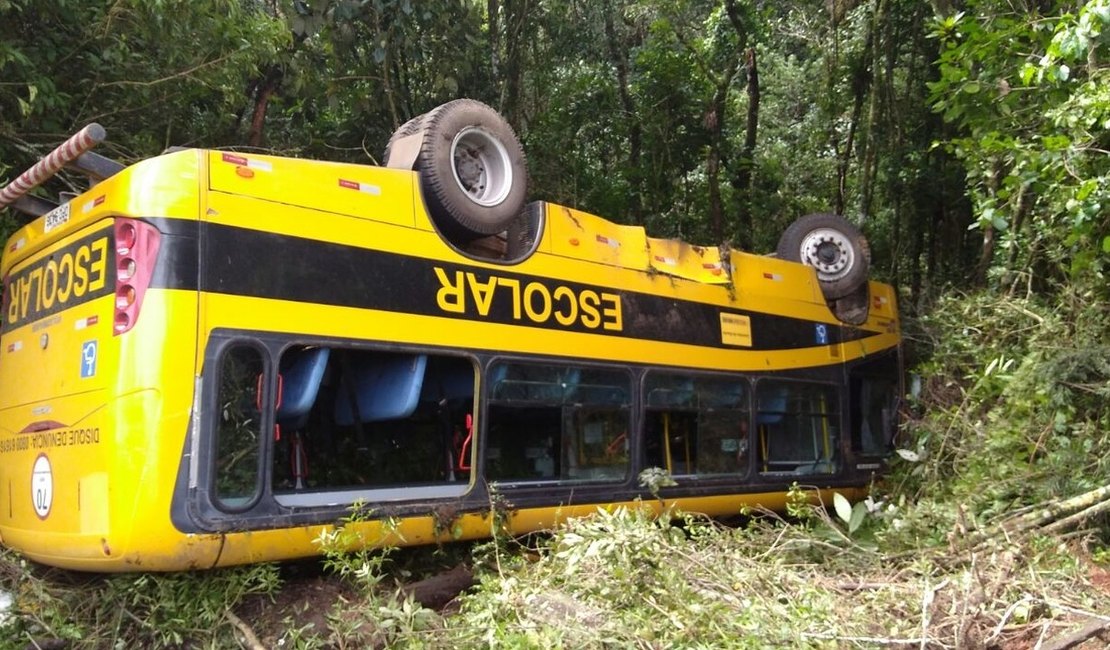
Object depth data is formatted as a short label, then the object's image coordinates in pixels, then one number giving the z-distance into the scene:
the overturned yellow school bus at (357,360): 3.52
